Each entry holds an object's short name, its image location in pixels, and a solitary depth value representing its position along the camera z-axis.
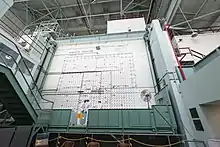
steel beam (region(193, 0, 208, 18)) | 6.28
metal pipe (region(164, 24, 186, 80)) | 3.91
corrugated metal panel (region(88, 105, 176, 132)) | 3.66
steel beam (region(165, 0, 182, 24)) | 6.36
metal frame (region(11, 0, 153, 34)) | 8.03
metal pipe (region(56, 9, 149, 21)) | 8.18
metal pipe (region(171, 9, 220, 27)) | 6.43
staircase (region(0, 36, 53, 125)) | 3.26
